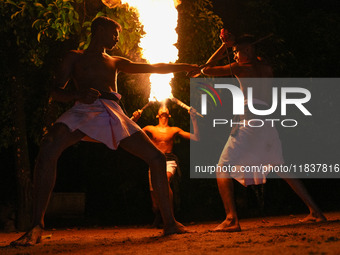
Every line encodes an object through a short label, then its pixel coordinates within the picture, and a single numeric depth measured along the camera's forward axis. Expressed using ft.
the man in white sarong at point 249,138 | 20.13
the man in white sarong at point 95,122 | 16.60
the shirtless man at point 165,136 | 29.66
